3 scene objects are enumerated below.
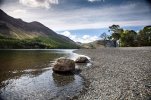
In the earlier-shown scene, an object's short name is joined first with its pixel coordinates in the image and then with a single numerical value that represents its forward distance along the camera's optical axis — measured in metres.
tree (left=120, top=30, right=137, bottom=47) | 51.36
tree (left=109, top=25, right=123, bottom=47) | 59.71
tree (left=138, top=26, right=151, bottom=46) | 45.37
